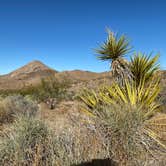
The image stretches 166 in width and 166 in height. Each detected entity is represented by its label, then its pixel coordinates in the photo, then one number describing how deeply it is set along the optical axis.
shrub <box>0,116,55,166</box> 2.80
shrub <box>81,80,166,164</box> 3.26
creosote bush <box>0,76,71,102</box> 13.36
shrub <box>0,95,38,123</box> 7.84
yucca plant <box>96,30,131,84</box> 5.21
